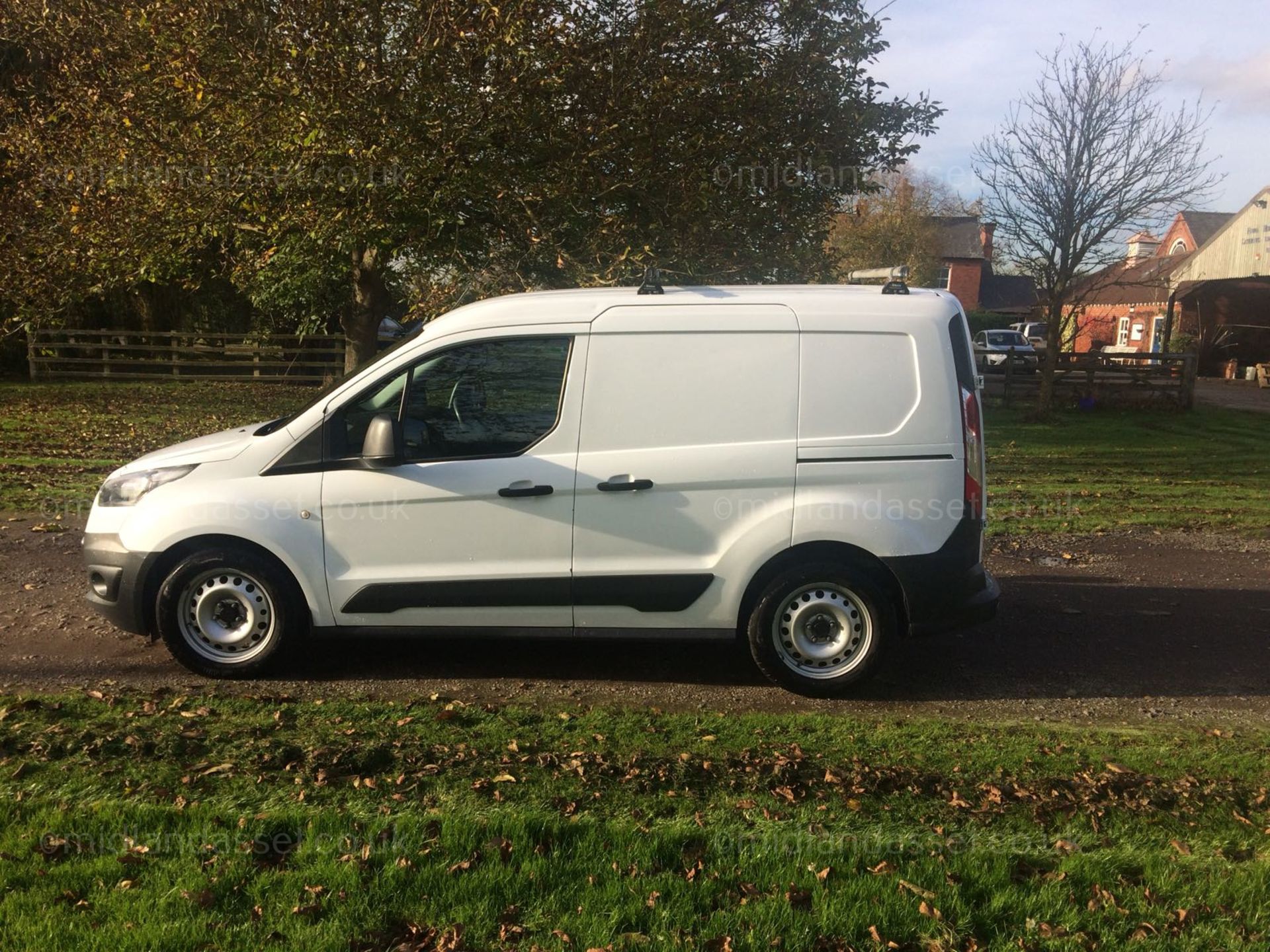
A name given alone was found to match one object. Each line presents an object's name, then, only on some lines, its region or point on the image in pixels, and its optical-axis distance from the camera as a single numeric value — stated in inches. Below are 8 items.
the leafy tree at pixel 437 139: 472.4
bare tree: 804.0
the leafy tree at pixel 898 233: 2034.9
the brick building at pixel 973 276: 2726.4
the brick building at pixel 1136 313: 1957.4
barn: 1642.5
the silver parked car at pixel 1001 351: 998.4
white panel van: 225.3
